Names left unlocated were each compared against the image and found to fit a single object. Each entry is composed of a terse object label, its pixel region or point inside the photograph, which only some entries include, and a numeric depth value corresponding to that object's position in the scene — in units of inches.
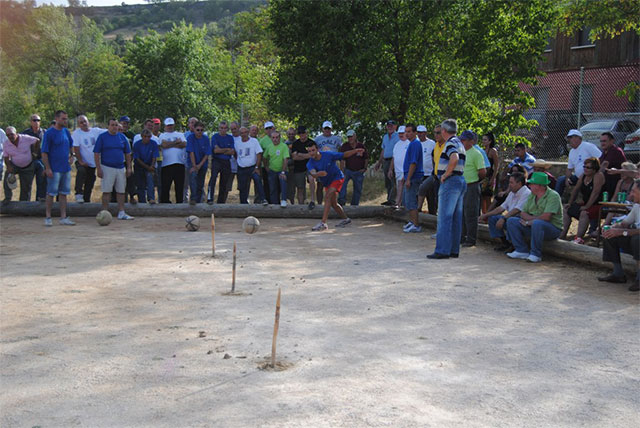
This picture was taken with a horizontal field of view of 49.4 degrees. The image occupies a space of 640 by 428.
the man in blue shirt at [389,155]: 571.5
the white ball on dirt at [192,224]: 500.1
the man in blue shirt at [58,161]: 497.7
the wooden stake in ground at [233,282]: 295.3
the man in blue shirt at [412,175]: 492.3
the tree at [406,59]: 599.8
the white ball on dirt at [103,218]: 513.9
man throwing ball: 493.4
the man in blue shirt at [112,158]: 517.0
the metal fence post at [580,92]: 626.1
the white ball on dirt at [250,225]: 485.6
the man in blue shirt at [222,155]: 583.2
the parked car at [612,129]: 770.1
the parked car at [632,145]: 687.3
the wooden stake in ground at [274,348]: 197.6
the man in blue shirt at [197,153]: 573.0
